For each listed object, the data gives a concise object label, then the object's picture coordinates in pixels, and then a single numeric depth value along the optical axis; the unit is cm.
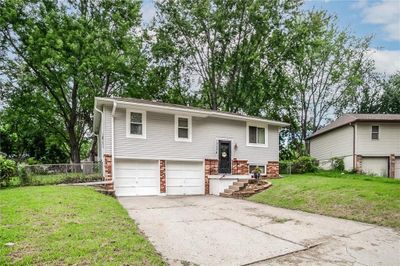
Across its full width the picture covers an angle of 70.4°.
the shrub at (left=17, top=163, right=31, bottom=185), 1139
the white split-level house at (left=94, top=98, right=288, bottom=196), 1289
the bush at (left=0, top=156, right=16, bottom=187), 1108
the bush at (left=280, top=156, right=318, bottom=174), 2079
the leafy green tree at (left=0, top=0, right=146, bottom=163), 1819
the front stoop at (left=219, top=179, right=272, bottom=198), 1298
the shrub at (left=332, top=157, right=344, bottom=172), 2127
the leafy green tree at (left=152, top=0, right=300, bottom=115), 2344
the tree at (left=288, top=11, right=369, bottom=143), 2783
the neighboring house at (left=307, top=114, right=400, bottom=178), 2005
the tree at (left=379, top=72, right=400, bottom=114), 3058
